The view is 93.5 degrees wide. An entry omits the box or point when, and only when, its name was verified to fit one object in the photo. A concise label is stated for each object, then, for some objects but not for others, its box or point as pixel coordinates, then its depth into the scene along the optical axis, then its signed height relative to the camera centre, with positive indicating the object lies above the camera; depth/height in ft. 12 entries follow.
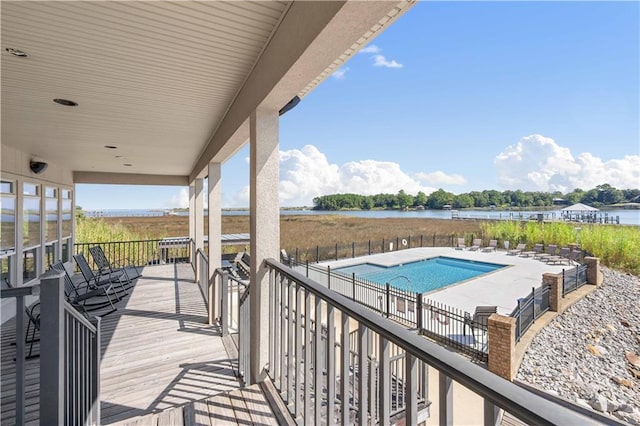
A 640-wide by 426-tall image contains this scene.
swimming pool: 42.80 -9.24
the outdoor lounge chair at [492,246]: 58.40 -6.77
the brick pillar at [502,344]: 16.30 -7.40
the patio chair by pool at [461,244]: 62.85 -6.69
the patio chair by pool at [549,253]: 46.80 -6.49
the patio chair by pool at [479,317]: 19.90 -7.23
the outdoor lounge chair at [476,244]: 60.95 -6.65
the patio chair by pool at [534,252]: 50.24 -6.80
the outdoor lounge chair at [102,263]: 22.75 -3.81
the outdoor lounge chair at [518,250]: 53.80 -6.86
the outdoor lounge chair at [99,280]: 19.21 -4.32
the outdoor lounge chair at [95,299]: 15.21 -4.99
